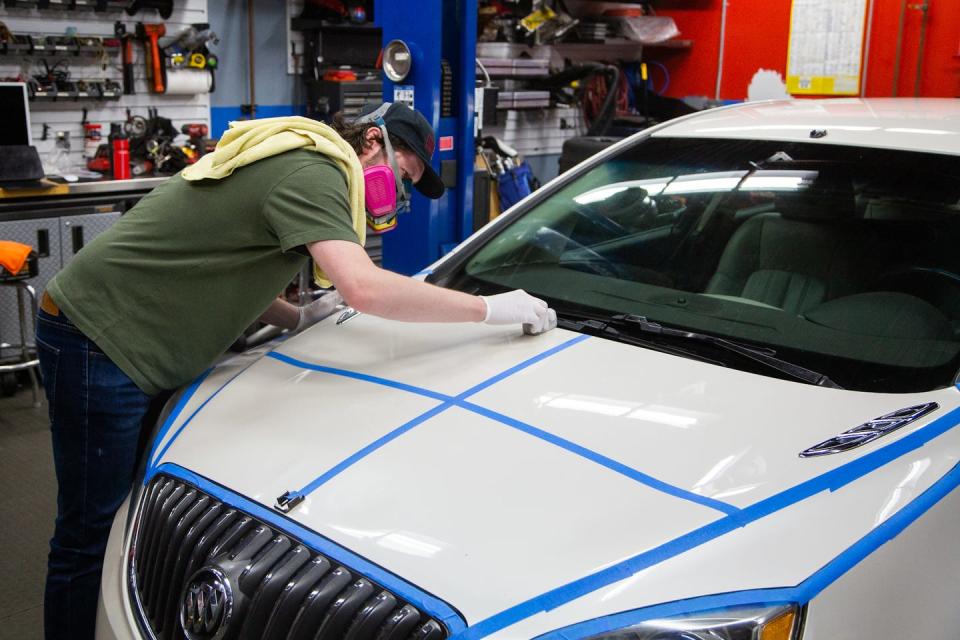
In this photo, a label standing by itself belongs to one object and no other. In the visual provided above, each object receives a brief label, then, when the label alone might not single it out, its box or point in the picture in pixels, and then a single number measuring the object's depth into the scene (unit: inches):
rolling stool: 163.0
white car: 49.9
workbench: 183.8
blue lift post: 181.0
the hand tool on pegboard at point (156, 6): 217.5
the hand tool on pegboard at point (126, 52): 218.1
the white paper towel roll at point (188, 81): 226.7
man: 73.0
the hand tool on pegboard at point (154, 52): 221.0
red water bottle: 205.8
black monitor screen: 189.3
